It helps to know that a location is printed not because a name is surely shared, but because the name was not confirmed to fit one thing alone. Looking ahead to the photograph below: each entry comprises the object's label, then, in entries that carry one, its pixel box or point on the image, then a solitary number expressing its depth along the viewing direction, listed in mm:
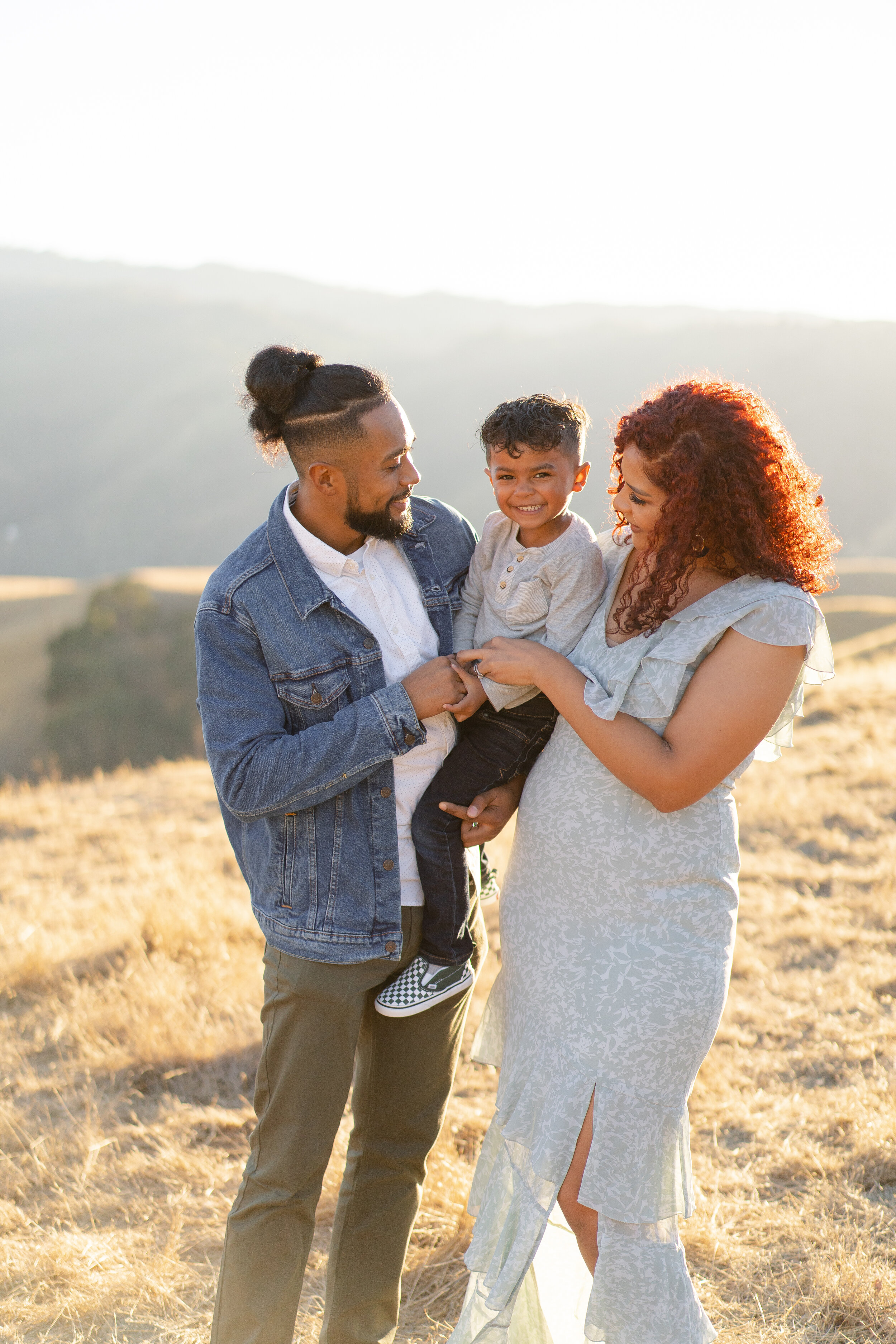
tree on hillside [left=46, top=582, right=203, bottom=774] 26828
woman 2141
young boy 2502
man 2373
